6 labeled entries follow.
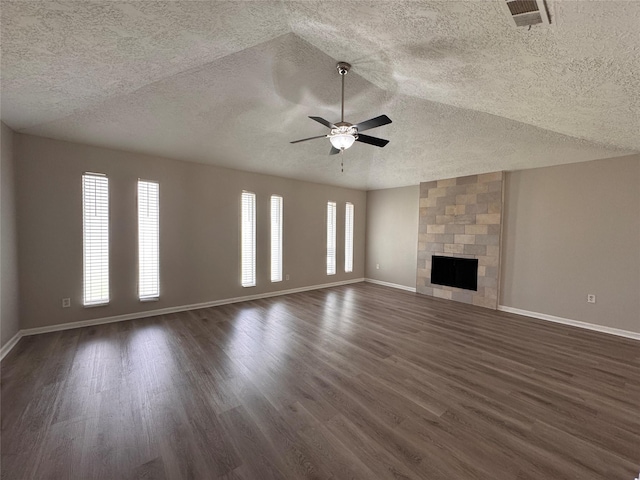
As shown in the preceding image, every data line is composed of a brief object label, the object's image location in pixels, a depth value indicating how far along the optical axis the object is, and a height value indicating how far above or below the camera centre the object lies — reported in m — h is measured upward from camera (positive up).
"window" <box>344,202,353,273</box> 7.61 -0.30
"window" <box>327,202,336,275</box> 7.16 -0.29
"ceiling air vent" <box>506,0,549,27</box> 1.49 +1.32
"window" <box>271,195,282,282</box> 6.04 -0.24
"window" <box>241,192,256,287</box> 5.60 -0.25
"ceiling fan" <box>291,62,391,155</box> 2.60 +1.04
